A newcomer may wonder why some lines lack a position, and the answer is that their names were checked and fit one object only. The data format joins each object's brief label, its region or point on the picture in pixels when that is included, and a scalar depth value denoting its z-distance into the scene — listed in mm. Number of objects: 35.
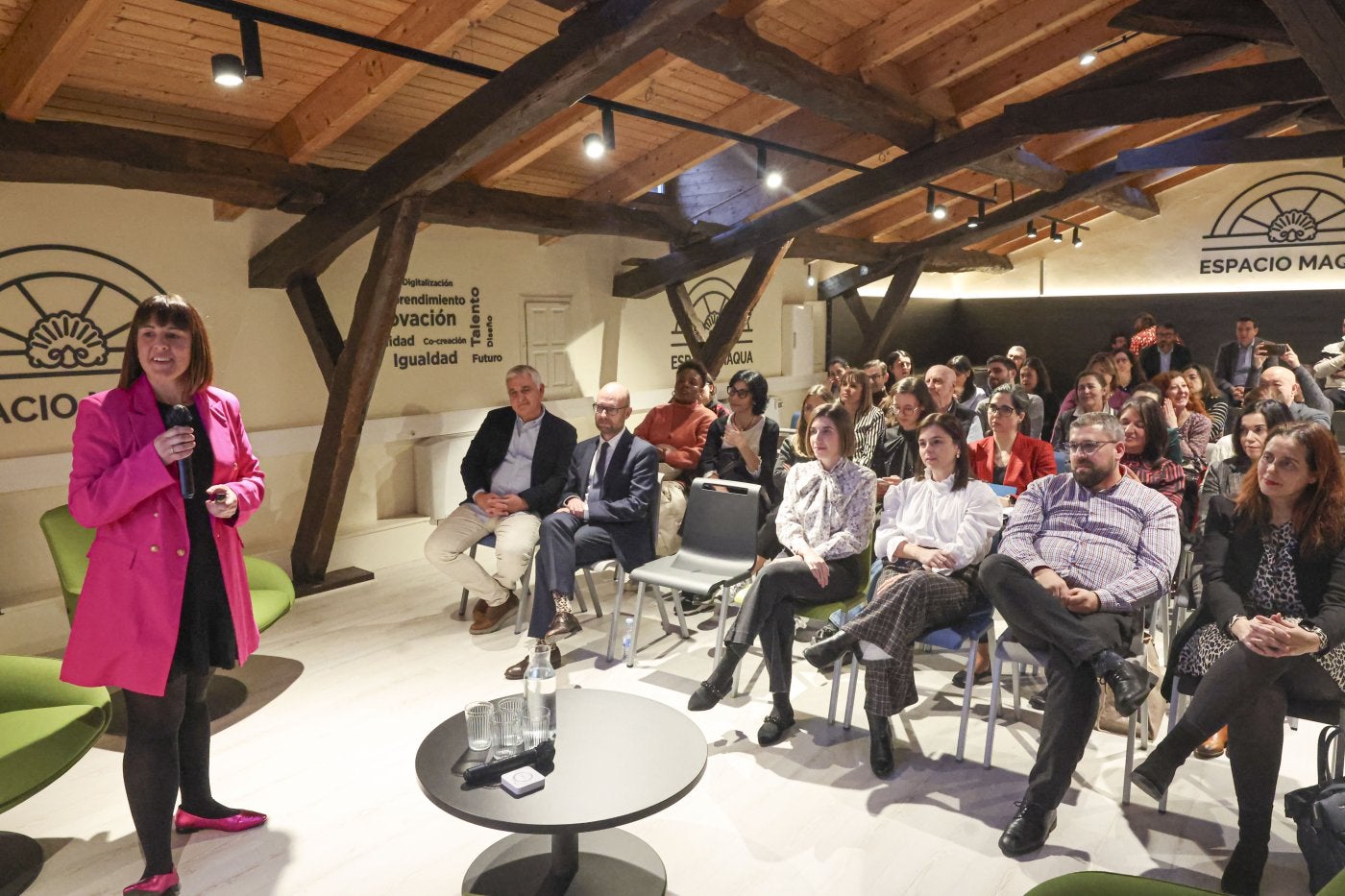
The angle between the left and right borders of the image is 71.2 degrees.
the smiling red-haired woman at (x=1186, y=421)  5297
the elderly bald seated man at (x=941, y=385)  5473
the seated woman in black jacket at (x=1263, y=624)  2604
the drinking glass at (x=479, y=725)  2406
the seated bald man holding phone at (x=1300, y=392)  4852
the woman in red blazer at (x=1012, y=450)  4480
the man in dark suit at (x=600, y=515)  4316
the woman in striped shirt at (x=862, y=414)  5059
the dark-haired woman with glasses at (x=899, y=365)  8312
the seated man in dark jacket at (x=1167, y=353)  9273
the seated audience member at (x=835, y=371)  7477
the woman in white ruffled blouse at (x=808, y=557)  3547
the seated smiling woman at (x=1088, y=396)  5285
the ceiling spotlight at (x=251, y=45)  3701
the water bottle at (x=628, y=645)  4293
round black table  2133
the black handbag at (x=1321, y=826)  2375
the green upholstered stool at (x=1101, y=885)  1676
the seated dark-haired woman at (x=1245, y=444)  3748
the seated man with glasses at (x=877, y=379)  7385
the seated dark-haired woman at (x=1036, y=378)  7590
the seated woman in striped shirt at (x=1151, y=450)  4109
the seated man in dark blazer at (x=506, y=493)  4723
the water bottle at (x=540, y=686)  2455
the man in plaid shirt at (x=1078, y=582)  2818
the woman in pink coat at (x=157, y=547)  2314
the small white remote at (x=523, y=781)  2204
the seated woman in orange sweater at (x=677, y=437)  5145
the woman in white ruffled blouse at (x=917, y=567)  3246
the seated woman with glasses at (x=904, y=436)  4969
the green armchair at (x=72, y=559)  3719
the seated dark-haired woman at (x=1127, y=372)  7656
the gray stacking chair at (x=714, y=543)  4094
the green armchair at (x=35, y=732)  2525
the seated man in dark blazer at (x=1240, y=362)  8671
